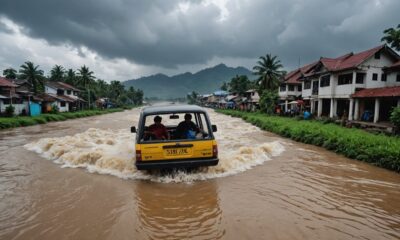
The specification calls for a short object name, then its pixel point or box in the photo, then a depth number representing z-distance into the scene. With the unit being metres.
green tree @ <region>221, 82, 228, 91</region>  109.91
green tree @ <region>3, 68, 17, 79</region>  56.80
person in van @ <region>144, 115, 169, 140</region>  6.43
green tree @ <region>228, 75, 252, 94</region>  68.32
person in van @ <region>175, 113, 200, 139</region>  6.76
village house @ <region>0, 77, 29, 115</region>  31.79
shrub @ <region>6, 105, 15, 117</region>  29.72
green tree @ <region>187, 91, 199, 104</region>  138.62
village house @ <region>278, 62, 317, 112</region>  39.44
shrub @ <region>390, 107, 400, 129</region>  14.18
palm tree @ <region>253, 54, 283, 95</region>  40.84
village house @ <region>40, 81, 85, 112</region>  43.28
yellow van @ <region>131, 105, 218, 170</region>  5.70
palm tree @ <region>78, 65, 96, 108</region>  58.06
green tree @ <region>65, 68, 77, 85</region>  64.19
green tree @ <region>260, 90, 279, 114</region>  36.16
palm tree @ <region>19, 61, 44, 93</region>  41.03
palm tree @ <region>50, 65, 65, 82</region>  63.09
